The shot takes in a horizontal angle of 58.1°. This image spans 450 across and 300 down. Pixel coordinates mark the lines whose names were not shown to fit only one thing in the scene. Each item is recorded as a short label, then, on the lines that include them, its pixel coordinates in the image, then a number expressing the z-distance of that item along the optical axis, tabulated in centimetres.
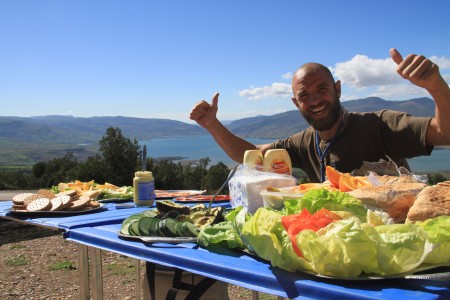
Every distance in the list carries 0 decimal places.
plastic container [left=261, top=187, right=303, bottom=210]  172
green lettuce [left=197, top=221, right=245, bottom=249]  146
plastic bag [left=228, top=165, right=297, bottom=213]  196
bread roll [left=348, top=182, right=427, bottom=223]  149
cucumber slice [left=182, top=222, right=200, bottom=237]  166
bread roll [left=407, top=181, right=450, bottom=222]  135
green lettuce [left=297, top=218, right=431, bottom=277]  101
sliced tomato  118
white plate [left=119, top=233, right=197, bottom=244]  163
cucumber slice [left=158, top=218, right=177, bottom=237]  170
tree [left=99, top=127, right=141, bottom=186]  2448
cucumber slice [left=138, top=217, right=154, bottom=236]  174
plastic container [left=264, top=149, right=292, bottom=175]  244
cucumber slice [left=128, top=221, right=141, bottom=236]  177
